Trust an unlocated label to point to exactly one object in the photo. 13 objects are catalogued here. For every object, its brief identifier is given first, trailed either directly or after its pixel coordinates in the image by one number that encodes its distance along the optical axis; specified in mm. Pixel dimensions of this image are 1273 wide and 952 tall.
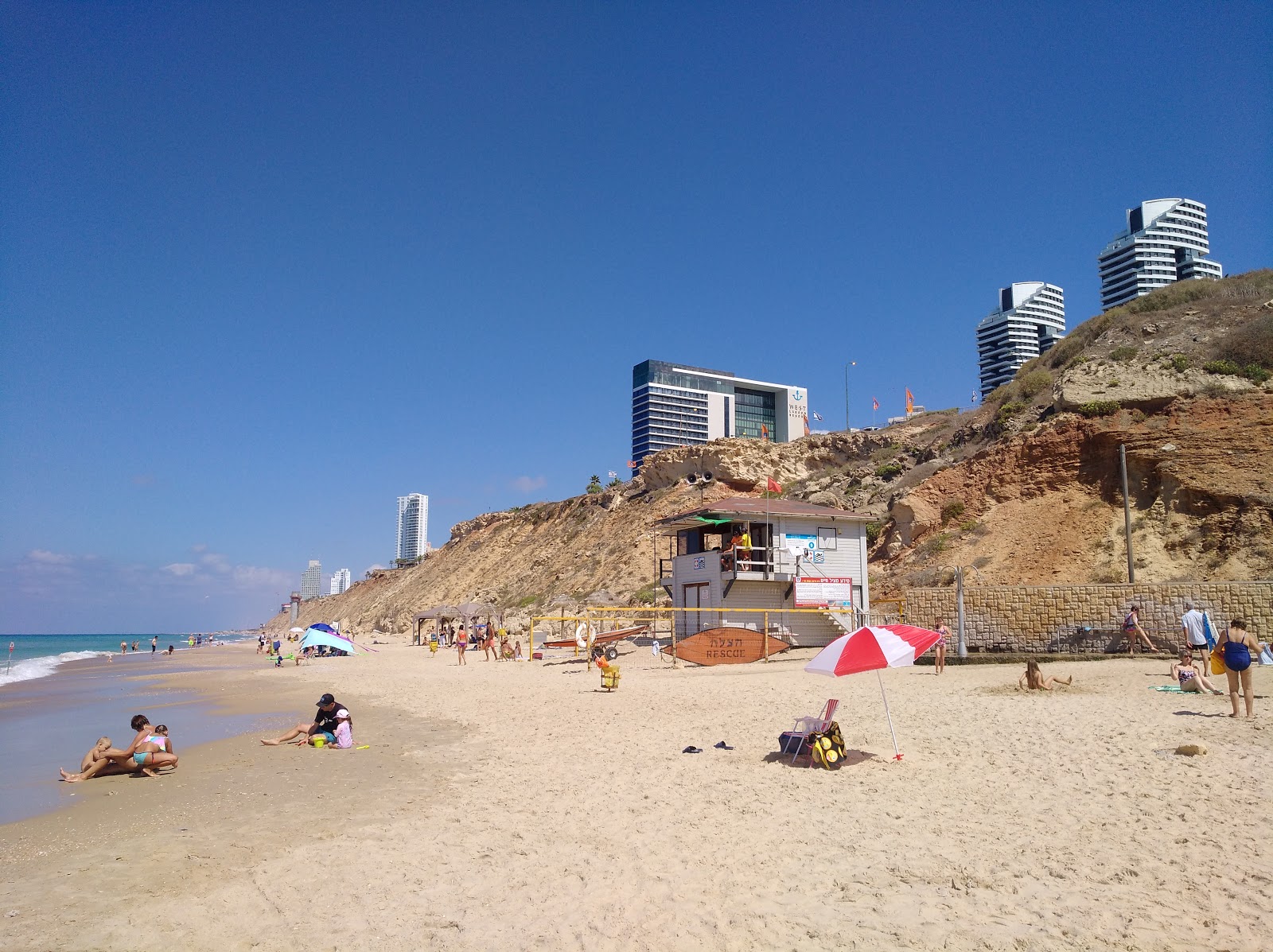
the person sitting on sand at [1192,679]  13156
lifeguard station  26828
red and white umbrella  9070
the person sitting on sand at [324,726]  12062
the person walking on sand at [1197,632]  16469
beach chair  9508
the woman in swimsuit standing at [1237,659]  10812
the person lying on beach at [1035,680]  14406
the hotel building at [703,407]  139000
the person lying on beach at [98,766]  10094
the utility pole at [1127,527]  23406
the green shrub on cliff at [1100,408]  30109
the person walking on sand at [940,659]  18859
